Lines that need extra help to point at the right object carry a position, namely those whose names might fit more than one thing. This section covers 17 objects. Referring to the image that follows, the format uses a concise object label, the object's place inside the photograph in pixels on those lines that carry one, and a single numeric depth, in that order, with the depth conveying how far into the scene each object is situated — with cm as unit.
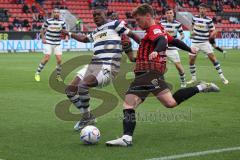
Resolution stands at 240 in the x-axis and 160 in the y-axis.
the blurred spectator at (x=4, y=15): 4066
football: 796
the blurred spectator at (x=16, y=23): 3906
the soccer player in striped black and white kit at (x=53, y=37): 1875
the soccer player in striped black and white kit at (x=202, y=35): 1769
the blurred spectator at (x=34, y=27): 3888
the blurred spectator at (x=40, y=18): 4150
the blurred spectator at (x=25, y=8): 4280
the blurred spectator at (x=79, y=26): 4200
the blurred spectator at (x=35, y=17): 4093
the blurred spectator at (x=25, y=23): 3931
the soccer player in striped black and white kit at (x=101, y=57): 912
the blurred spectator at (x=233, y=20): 5234
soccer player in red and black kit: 793
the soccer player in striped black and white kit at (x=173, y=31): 1642
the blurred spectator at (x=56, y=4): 4518
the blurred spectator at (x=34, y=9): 4346
